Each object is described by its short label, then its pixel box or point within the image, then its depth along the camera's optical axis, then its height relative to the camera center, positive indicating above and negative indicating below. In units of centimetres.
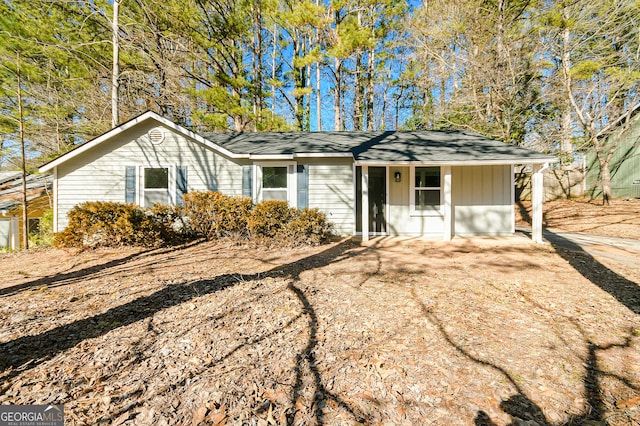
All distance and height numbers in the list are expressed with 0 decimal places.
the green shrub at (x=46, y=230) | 908 -60
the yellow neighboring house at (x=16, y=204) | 1054 +36
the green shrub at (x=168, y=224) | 729 -30
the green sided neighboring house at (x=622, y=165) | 1313 +226
